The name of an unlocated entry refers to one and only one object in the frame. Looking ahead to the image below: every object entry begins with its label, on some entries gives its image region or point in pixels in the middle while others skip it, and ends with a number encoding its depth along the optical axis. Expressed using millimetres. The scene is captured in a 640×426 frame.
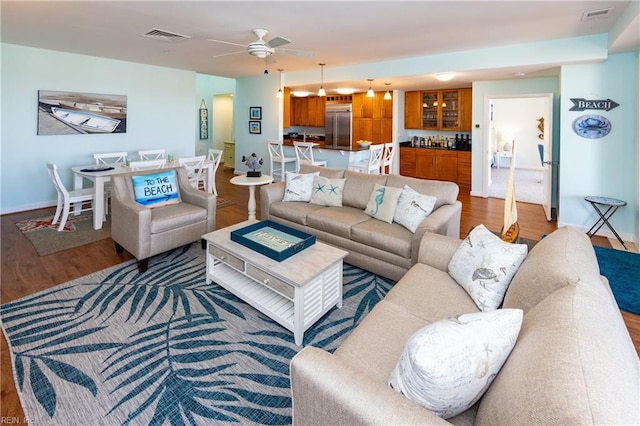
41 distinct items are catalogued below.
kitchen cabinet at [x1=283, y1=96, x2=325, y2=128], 10141
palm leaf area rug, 1796
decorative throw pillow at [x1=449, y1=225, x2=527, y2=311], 1838
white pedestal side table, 4414
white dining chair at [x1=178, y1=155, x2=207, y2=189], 5340
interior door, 5402
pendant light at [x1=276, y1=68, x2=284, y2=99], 7133
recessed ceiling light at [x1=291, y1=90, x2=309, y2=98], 8923
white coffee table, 2309
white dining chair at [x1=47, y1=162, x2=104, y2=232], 4375
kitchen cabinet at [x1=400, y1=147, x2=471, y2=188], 7734
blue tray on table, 2539
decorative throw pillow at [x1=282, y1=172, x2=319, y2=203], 4141
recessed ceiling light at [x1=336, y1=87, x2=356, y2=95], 7973
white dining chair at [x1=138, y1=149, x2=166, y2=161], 6088
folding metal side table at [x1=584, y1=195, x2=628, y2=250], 4176
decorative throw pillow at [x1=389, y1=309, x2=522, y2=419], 1045
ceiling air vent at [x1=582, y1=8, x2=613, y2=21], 3368
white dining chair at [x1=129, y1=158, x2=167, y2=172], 4945
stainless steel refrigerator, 9562
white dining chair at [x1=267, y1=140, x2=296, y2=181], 7168
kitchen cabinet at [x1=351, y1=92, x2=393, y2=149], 8711
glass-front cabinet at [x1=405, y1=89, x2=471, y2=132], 7742
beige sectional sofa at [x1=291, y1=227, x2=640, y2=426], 801
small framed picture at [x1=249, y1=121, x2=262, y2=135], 8229
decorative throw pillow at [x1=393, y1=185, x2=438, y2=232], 3137
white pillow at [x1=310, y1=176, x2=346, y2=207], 3963
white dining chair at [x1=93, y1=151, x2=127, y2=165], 5617
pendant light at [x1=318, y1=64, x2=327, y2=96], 6520
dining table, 4574
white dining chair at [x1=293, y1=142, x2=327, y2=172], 6732
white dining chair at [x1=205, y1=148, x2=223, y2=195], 6004
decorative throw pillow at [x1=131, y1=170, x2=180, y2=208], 3727
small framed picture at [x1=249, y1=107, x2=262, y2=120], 8125
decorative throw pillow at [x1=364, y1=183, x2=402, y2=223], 3373
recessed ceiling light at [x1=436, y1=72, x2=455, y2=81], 5391
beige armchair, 3277
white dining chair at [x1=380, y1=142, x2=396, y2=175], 6874
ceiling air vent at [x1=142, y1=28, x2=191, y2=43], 4277
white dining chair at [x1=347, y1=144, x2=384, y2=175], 6363
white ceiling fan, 3852
